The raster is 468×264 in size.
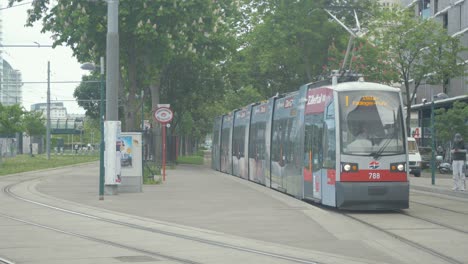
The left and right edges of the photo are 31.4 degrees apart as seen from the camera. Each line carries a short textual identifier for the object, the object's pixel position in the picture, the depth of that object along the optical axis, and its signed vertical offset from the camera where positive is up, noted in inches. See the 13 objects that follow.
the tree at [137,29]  1195.3 +172.1
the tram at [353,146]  718.5 -1.3
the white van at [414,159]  1726.1 -30.2
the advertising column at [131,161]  963.3 -18.7
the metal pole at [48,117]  2652.6 +89.7
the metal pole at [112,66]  918.4 +88.3
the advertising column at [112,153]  880.9 -8.4
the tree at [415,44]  1935.3 +234.4
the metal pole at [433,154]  1255.9 -14.4
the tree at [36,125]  3693.4 +88.7
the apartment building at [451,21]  2271.2 +354.0
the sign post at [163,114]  1229.7 +45.9
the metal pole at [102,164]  857.5 -19.6
